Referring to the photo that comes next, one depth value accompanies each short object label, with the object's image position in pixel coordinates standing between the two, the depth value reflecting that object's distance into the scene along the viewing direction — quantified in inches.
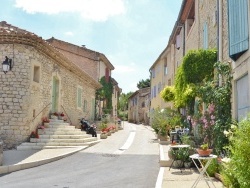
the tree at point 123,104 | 2928.6
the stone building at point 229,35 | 277.5
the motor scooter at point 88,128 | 720.3
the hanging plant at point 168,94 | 734.5
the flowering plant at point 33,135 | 514.7
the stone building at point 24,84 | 493.0
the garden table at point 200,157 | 225.5
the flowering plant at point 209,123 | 353.0
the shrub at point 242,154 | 172.4
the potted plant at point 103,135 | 751.7
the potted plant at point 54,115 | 623.3
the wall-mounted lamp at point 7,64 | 491.5
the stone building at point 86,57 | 1066.1
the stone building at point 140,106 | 2052.9
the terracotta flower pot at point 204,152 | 248.7
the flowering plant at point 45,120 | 577.3
